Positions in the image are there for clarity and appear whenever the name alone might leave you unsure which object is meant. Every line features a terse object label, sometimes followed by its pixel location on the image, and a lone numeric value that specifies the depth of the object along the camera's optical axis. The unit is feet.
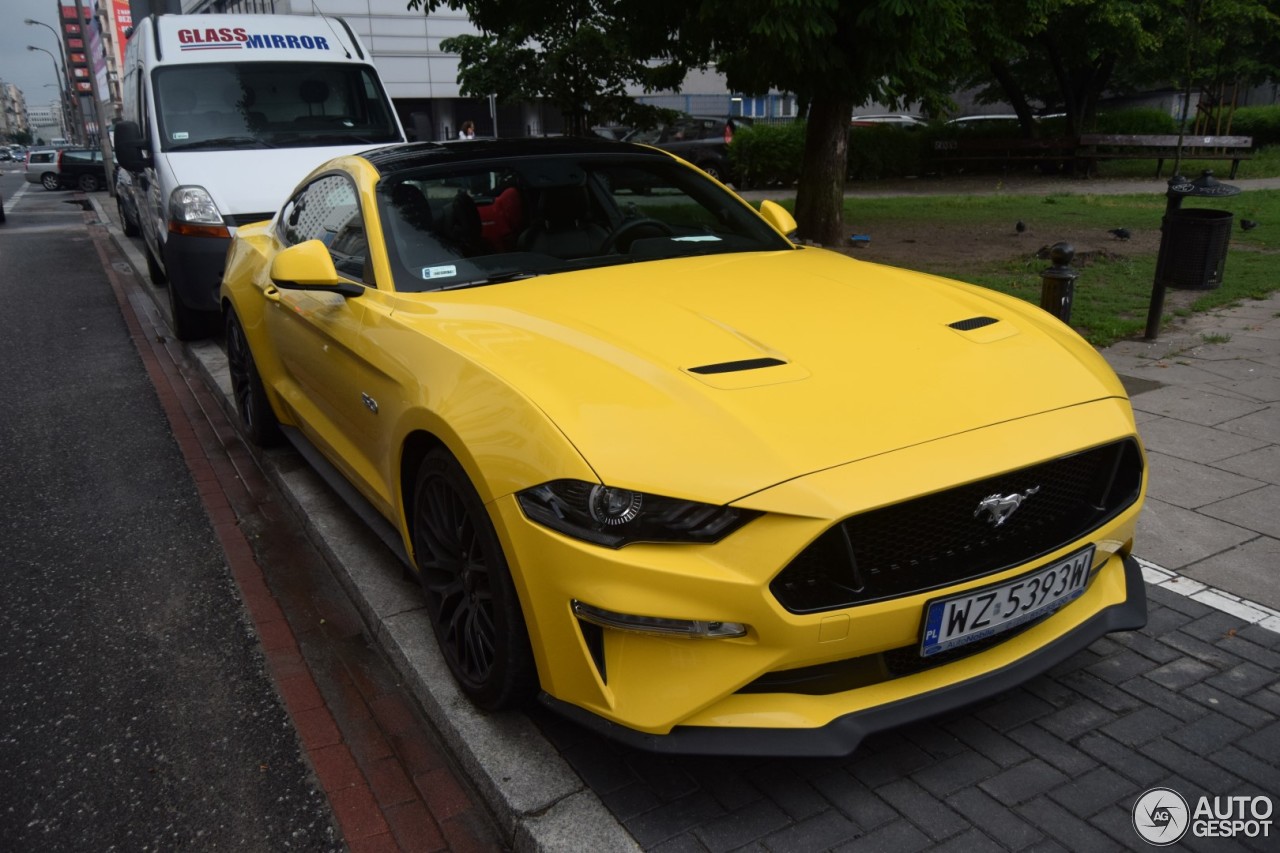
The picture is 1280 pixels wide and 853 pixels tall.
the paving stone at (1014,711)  9.54
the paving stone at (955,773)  8.69
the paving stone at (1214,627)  10.99
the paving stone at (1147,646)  10.61
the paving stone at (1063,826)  7.95
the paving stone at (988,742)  9.04
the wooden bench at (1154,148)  73.82
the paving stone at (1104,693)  9.73
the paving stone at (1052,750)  8.89
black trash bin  21.66
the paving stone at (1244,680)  9.96
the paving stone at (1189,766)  8.58
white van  25.58
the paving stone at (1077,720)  9.37
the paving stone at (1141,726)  9.24
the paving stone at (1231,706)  9.45
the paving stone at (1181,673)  10.10
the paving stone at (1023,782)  8.54
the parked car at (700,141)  78.74
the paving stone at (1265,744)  8.92
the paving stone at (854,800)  8.34
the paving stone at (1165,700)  9.59
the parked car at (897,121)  94.29
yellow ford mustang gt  7.76
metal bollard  19.63
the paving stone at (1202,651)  10.46
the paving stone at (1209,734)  9.09
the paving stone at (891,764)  8.85
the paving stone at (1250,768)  8.55
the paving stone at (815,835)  8.05
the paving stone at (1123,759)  8.71
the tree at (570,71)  51.90
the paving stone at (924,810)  8.18
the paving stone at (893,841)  7.98
